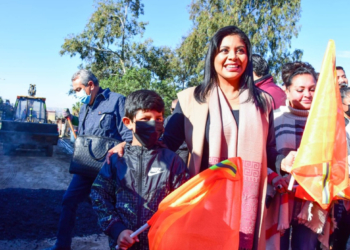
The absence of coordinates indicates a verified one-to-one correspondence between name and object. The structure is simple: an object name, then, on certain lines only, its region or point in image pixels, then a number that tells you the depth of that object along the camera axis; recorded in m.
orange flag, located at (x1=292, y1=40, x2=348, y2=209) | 1.94
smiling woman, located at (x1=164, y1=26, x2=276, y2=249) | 2.03
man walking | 3.58
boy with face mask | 1.92
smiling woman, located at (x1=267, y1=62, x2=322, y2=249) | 2.54
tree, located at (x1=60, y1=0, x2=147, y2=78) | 27.08
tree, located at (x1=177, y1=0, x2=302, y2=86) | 21.12
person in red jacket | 3.41
